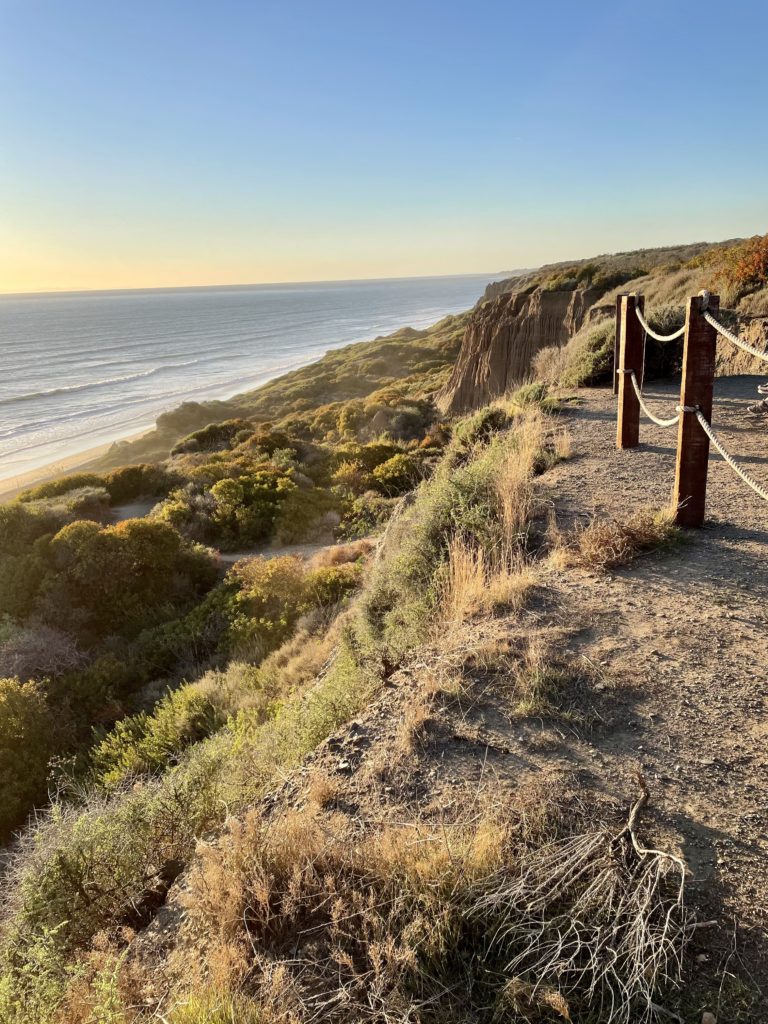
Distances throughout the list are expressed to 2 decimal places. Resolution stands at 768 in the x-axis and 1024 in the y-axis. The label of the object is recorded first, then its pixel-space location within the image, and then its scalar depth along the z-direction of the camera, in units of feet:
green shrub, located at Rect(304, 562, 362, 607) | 32.42
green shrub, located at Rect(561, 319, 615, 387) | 37.04
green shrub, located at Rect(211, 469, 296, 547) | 50.26
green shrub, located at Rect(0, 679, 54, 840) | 24.53
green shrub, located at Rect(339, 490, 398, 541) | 45.60
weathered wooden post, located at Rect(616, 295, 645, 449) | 22.75
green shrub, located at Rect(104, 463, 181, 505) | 63.16
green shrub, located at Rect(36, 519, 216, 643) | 38.47
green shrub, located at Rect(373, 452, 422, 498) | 54.44
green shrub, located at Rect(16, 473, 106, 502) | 63.36
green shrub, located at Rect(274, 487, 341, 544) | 48.67
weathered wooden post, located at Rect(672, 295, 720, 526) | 14.61
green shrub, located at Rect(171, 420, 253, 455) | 88.31
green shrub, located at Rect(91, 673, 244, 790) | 21.91
